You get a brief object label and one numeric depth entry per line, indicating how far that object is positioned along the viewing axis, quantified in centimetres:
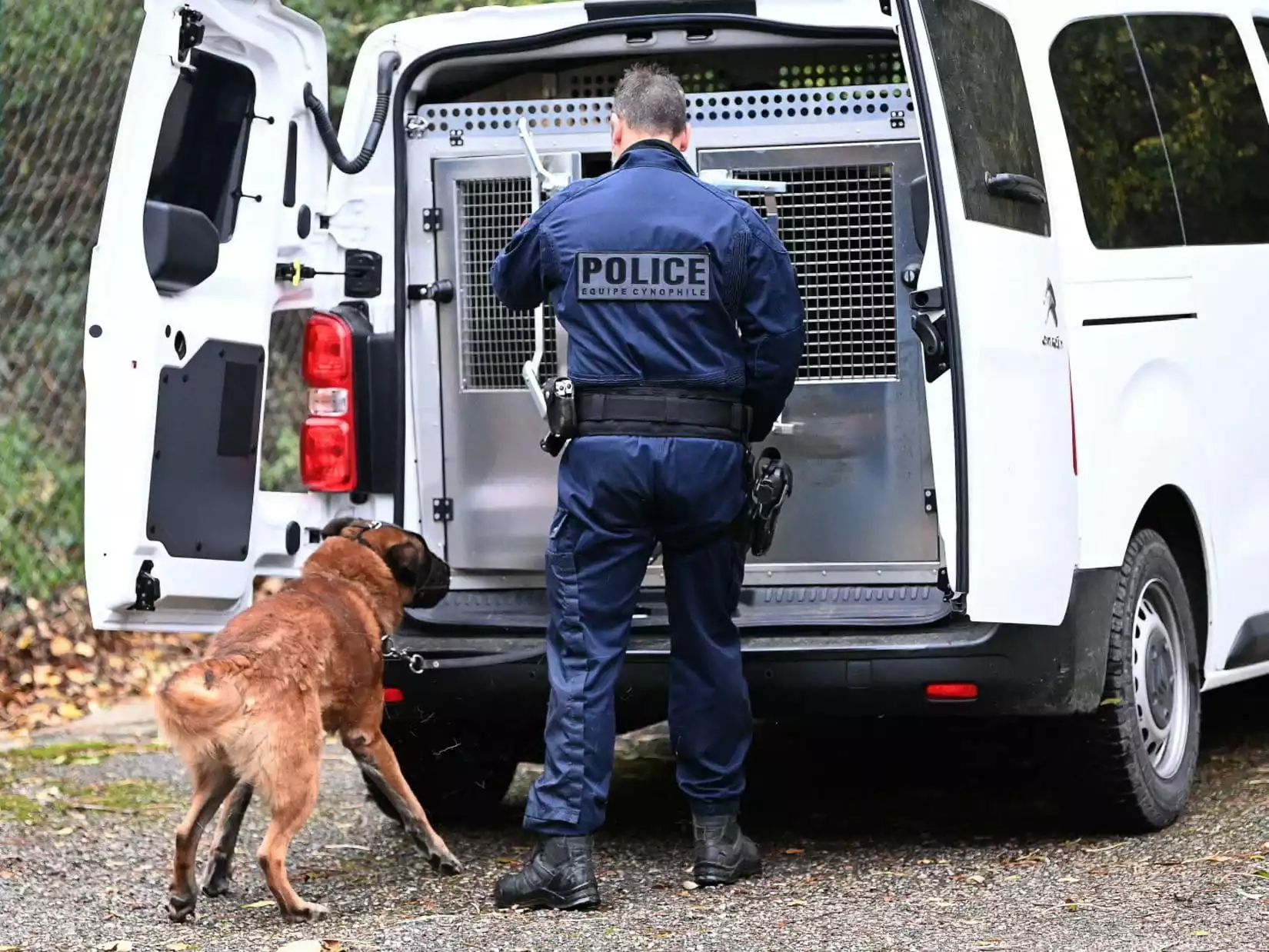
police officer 896
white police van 905
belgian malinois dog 862
